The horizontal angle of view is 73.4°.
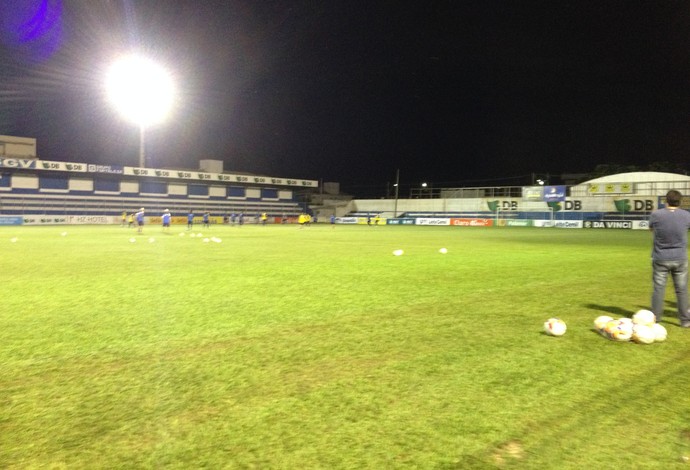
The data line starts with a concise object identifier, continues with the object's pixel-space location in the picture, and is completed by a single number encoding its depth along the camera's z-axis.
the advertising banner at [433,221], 70.70
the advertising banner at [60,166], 58.69
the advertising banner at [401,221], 73.44
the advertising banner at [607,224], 55.06
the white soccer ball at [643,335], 5.79
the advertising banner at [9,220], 53.22
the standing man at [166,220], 35.61
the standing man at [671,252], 6.41
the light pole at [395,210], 80.67
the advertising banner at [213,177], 66.88
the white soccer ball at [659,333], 5.88
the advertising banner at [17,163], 55.59
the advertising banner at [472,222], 65.38
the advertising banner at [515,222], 63.21
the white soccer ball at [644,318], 6.04
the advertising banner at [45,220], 55.90
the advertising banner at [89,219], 58.79
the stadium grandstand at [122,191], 59.06
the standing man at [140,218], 33.59
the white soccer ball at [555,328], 5.98
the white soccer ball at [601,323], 6.12
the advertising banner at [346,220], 79.77
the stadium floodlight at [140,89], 50.75
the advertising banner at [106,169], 62.48
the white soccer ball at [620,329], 5.84
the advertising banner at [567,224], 56.99
